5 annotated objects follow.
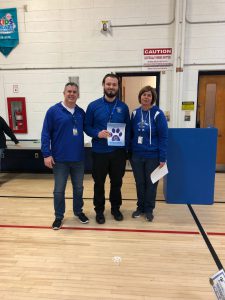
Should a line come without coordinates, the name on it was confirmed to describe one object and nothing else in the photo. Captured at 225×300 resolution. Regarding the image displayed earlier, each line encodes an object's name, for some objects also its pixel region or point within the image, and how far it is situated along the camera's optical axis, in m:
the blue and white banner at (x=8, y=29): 4.73
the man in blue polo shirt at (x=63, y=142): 2.54
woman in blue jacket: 2.64
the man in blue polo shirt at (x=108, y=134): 2.55
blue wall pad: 3.15
